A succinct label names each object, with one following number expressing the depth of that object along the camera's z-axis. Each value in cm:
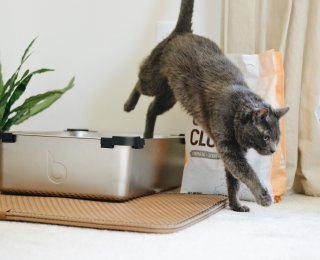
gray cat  119
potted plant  156
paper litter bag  145
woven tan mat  105
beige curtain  159
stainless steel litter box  132
